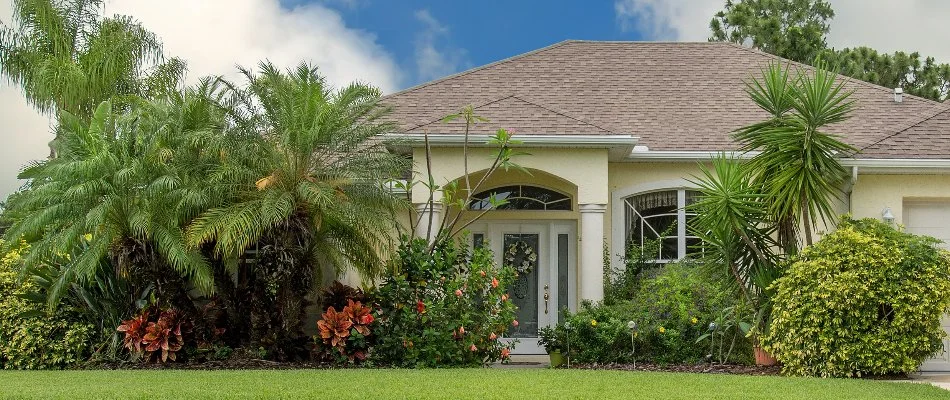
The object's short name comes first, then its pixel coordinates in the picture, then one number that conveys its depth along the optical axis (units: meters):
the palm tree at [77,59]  22.81
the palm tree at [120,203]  13.74
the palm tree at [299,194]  13.49
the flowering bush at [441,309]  14.04
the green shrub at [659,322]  14.58
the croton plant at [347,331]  14.22
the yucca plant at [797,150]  13.85
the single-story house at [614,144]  15.51
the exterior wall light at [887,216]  15.02
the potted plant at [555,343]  15.18
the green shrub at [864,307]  12.95
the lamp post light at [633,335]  14.28
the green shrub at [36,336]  14.82
